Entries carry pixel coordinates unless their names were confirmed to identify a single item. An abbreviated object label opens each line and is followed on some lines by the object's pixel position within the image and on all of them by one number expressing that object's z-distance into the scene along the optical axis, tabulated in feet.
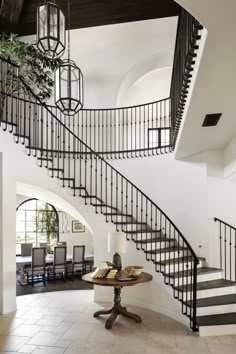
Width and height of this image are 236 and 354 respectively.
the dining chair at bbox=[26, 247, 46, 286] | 27.22
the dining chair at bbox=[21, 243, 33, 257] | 33.14
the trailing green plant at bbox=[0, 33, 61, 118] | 17.87
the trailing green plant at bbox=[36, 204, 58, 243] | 38.92
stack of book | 15.89
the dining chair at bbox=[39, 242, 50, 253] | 35.17
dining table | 27.73
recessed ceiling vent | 13.38
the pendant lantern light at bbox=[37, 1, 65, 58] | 10.91
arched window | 38.83
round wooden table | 14.92
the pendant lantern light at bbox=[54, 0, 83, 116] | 12.72
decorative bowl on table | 16.10
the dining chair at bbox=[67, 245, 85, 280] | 30.09
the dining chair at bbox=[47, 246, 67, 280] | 28.50
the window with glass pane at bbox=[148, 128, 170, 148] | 26.74
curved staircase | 15.75
